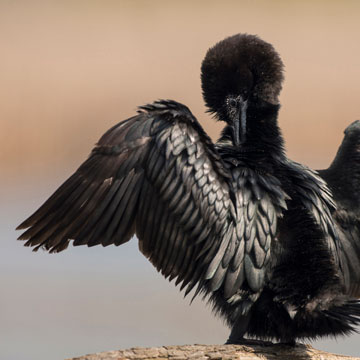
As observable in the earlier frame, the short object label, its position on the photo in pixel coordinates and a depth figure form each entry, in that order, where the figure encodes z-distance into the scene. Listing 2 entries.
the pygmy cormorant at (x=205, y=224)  7.15
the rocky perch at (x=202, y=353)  6.83
